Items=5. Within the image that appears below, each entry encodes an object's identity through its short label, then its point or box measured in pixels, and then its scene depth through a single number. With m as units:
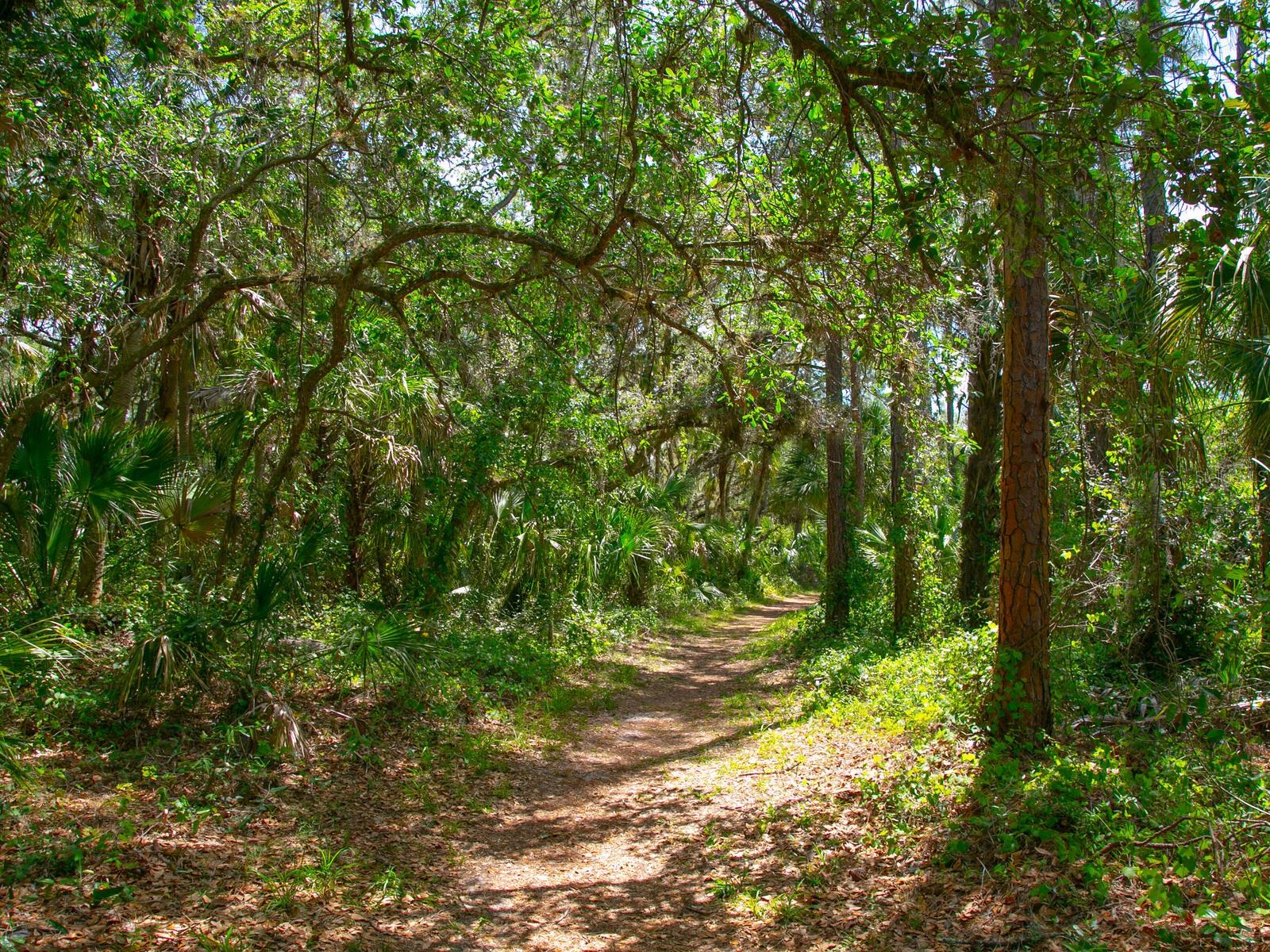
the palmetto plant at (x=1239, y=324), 6.60
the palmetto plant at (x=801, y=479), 26.03
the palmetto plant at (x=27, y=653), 4.50
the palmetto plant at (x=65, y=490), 5.75
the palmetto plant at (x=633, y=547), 15.32
